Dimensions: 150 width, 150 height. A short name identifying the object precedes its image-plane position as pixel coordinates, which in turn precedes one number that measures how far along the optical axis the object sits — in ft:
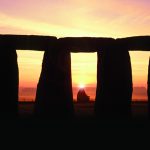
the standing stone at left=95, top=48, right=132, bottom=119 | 58.23
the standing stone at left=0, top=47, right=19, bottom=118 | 57.82
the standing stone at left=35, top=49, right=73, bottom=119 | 57.93
